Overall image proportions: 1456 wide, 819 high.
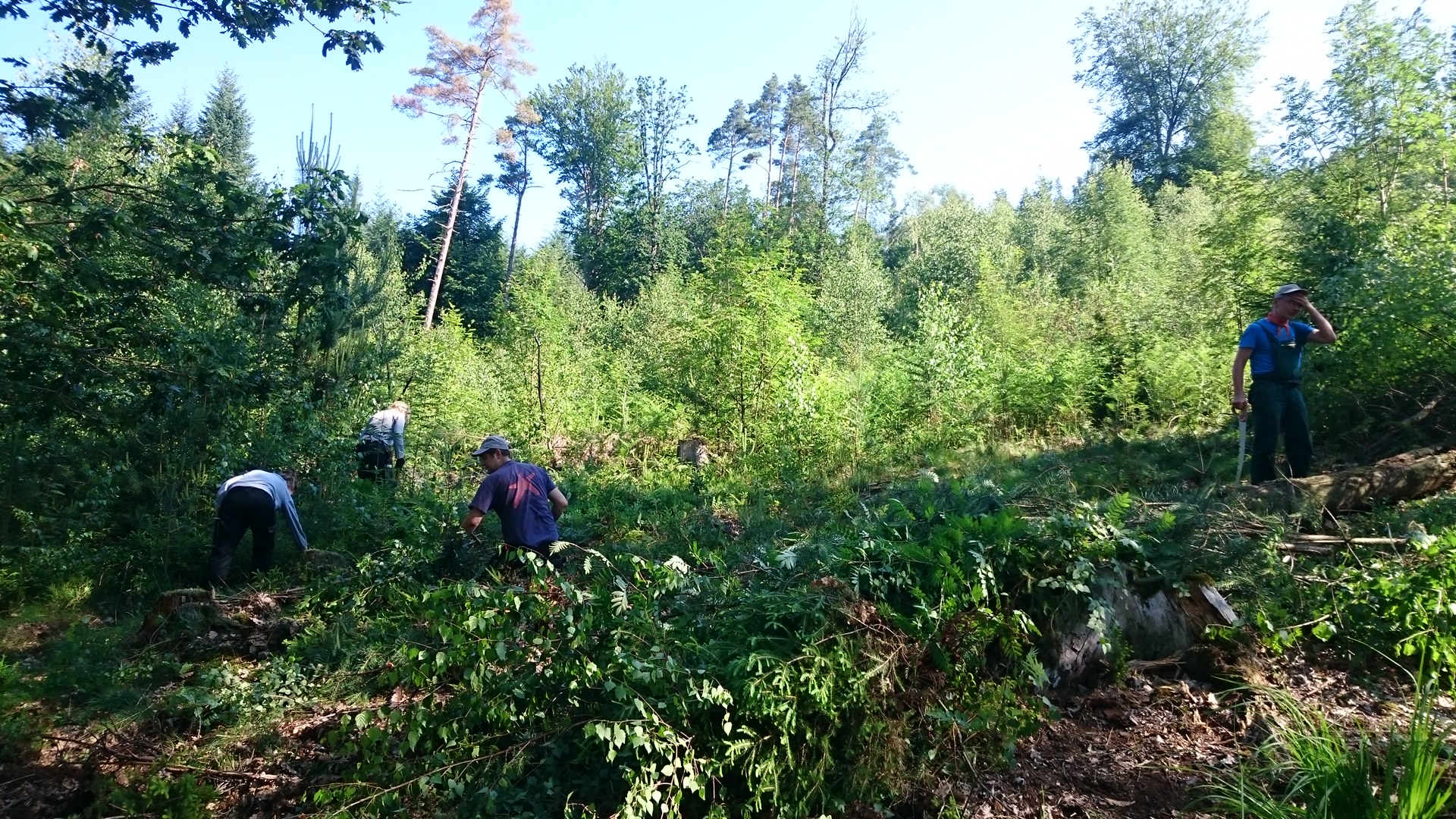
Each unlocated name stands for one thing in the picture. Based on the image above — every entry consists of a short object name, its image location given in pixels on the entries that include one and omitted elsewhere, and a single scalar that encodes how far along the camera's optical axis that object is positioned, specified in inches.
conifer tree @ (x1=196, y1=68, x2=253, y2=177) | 1517.0
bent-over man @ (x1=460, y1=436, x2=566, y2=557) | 226.8
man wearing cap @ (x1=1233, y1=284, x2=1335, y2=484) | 243.1
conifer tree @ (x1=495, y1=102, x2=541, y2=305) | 1576.0
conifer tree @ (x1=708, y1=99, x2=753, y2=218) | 1740.9
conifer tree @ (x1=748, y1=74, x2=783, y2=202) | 1710.1
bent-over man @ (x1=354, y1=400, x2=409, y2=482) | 359.9
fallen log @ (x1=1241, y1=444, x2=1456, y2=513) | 203.3
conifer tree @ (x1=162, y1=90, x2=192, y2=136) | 1545.3
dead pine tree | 1117.7
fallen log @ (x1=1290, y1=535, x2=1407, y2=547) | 176.6
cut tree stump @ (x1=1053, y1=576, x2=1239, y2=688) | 167.0
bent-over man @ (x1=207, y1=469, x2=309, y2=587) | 257.0
